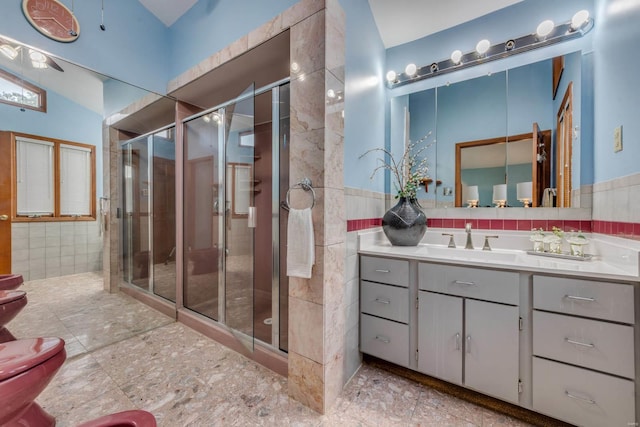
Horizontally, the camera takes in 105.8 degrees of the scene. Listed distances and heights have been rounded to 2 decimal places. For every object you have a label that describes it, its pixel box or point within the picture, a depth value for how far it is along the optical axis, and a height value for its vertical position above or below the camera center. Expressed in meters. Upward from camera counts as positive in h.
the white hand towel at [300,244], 1.28 -0.18
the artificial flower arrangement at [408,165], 2.01 +0.40
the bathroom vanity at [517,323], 1.03 -0.58
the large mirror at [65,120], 1.47 +0.65
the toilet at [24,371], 0.84 -0.59
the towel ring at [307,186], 1.31 +0.14
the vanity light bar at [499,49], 1.54 +1.17
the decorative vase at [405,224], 1.78 -0.09
